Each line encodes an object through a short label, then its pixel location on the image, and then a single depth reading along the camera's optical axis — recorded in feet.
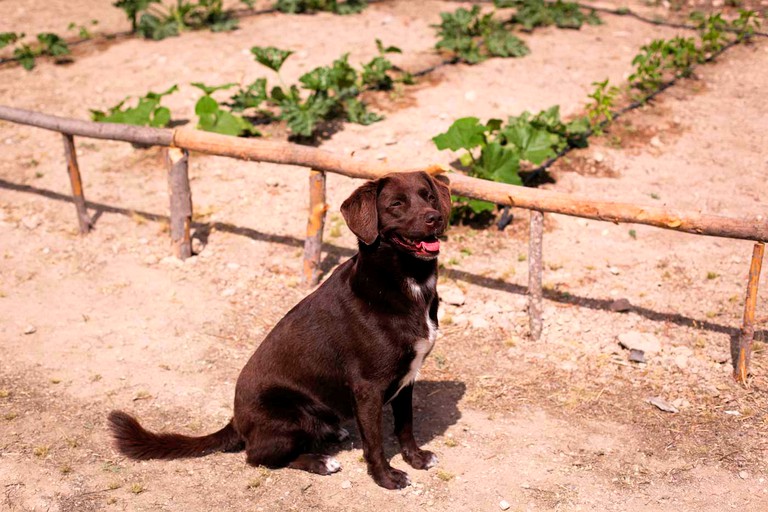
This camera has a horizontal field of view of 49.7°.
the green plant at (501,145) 24.71
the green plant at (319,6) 40.65
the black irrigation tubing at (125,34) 38.77
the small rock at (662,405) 18.08
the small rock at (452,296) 22.00
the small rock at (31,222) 26.37
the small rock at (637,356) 19.71
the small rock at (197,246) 25.02
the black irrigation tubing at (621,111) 26.82
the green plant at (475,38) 34.91
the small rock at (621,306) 21.39
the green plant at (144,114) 28.84
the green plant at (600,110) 28.55
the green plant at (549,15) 38.29
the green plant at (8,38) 36.01
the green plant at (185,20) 38.65
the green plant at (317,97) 28.86
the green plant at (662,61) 32.01
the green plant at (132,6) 38.06
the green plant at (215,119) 28.60
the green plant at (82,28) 39.54
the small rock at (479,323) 21.38
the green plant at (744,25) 35.58
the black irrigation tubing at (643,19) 37.41
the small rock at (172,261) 24.44
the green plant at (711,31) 34.35
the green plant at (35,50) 36.42
